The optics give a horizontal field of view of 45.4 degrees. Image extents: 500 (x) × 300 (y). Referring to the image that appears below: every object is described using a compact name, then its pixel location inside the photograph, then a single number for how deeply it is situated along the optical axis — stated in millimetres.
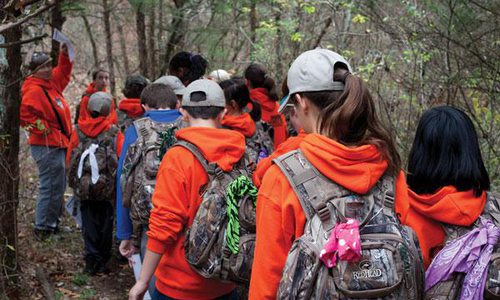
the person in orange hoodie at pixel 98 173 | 6625
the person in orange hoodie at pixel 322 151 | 2375
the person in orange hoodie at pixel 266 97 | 6703
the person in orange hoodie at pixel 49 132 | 7645
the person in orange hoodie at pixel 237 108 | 5156
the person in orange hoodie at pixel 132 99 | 6406
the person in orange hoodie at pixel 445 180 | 2975
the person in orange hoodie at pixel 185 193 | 3541
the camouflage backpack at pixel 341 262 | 2299
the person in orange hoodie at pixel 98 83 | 8031
